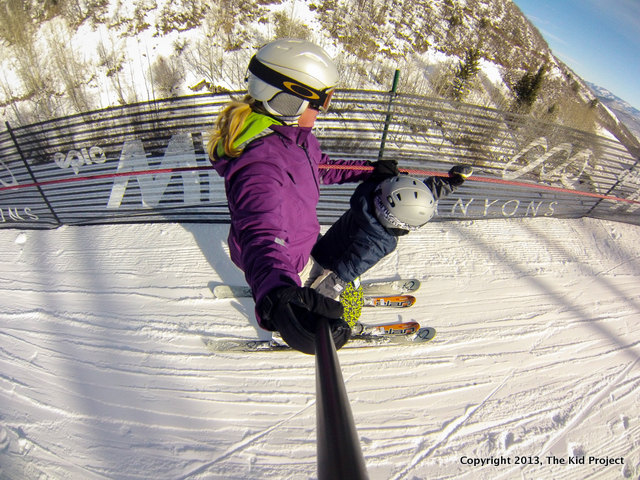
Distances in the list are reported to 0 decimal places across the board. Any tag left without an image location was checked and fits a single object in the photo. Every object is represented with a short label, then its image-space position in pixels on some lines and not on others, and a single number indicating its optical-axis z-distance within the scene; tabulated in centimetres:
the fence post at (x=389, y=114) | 321
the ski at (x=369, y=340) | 220
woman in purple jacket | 94
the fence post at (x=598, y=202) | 403
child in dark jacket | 173
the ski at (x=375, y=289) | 259
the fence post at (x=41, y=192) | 324
